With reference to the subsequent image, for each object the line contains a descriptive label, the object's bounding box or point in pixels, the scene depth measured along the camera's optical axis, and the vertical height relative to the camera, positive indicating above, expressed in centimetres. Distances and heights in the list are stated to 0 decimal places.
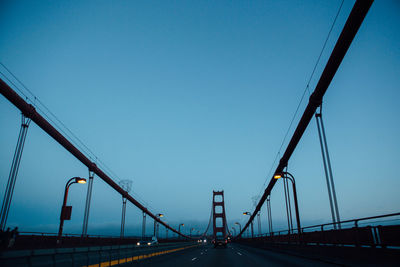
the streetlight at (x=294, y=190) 1582 +187
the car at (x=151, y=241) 3121 -202
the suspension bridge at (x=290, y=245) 684 -76
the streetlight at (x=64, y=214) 1580 +66
